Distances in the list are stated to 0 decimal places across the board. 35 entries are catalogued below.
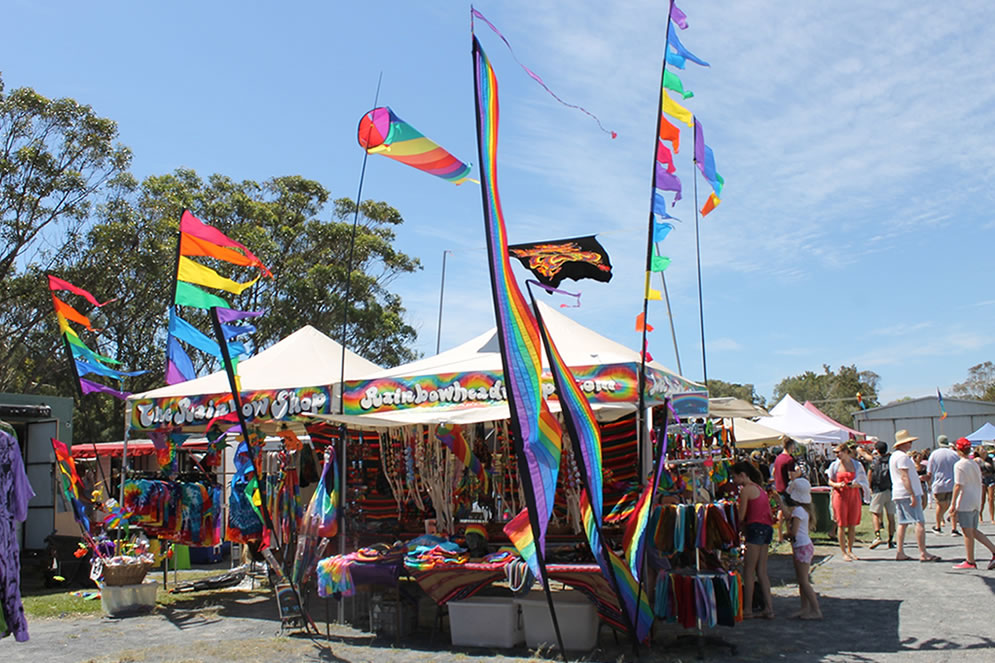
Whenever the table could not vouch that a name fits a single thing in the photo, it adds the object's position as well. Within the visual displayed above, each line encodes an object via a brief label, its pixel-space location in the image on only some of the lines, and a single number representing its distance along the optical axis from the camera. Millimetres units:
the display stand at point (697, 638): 6000
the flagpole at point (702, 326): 8680
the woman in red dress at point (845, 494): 10602
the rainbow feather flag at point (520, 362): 5586
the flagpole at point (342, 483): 7535
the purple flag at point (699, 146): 7051
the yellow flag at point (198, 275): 7445
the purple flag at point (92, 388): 9119
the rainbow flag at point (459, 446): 8141
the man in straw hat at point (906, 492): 9891
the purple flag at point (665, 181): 6320
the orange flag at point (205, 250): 7711
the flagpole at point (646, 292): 6062
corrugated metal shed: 43438
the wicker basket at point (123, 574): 8609
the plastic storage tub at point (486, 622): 6539
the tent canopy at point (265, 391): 8742
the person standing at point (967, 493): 8969
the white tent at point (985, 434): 33031
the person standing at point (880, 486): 11477
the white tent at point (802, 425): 18156
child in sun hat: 7059
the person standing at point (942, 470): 10484
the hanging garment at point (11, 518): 5145
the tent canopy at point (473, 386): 7238
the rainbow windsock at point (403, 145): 6453
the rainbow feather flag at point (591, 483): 5773
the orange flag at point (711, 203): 7227
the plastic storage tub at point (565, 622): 6266
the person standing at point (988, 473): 14438
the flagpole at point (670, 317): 9891
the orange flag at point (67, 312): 9047
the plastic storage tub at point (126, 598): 8586
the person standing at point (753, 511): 7016
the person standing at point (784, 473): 7429
